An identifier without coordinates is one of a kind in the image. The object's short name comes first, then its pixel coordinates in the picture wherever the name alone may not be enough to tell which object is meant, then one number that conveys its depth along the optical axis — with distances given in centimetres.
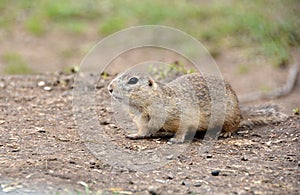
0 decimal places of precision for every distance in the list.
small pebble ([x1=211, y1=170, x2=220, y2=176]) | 941
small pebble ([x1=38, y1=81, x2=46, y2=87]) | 1508
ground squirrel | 1111
